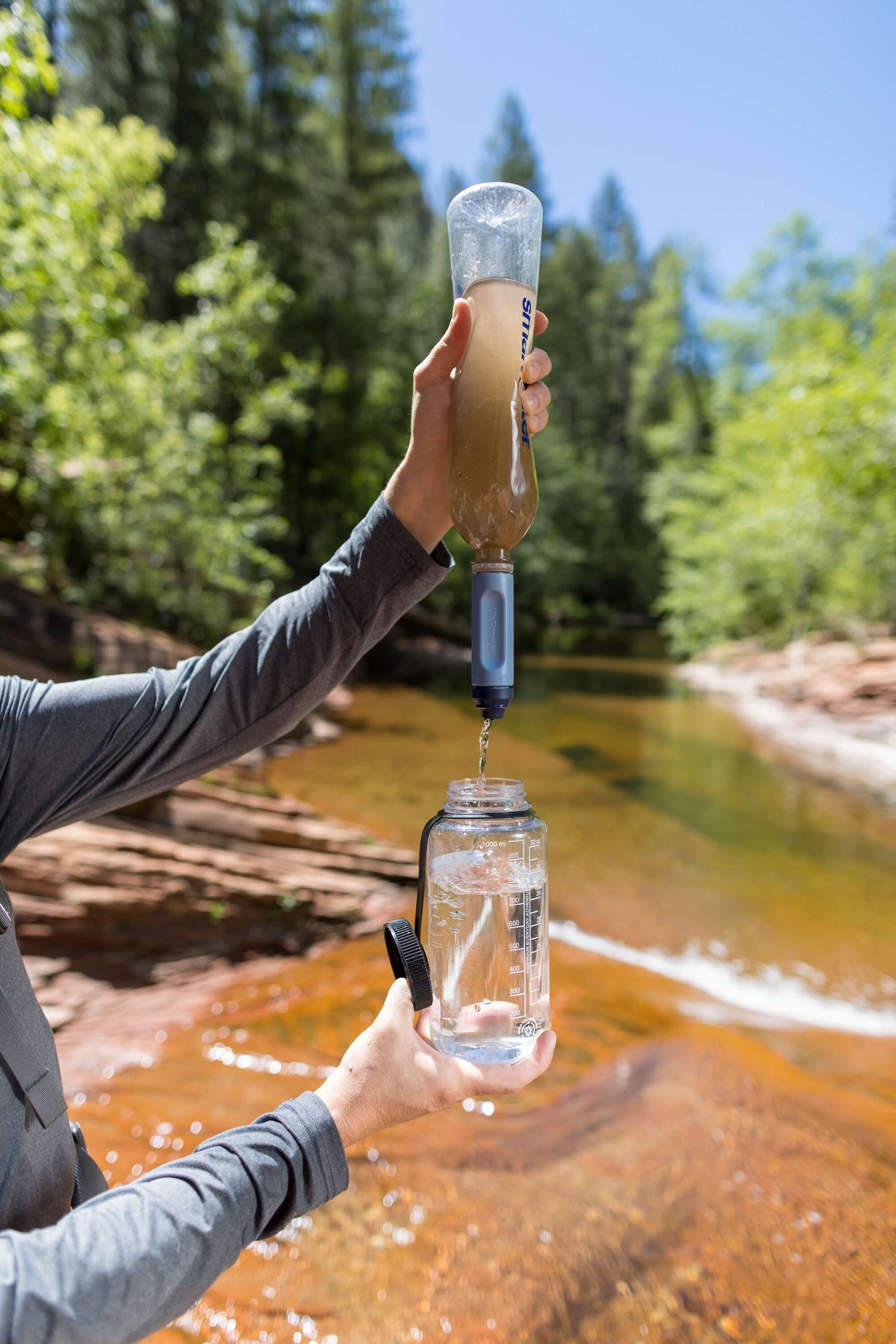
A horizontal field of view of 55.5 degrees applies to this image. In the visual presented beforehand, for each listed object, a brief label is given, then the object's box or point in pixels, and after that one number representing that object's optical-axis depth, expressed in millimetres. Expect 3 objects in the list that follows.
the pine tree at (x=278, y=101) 21562
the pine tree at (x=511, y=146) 30516
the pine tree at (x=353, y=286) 19281
